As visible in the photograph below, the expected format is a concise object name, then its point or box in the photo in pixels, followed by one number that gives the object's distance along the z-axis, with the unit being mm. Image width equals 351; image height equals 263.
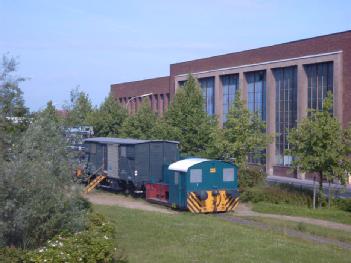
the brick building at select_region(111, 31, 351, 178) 46938
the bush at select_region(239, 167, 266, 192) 34469
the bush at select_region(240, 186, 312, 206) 31547
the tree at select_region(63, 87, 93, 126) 55050
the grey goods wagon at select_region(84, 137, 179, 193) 33625
